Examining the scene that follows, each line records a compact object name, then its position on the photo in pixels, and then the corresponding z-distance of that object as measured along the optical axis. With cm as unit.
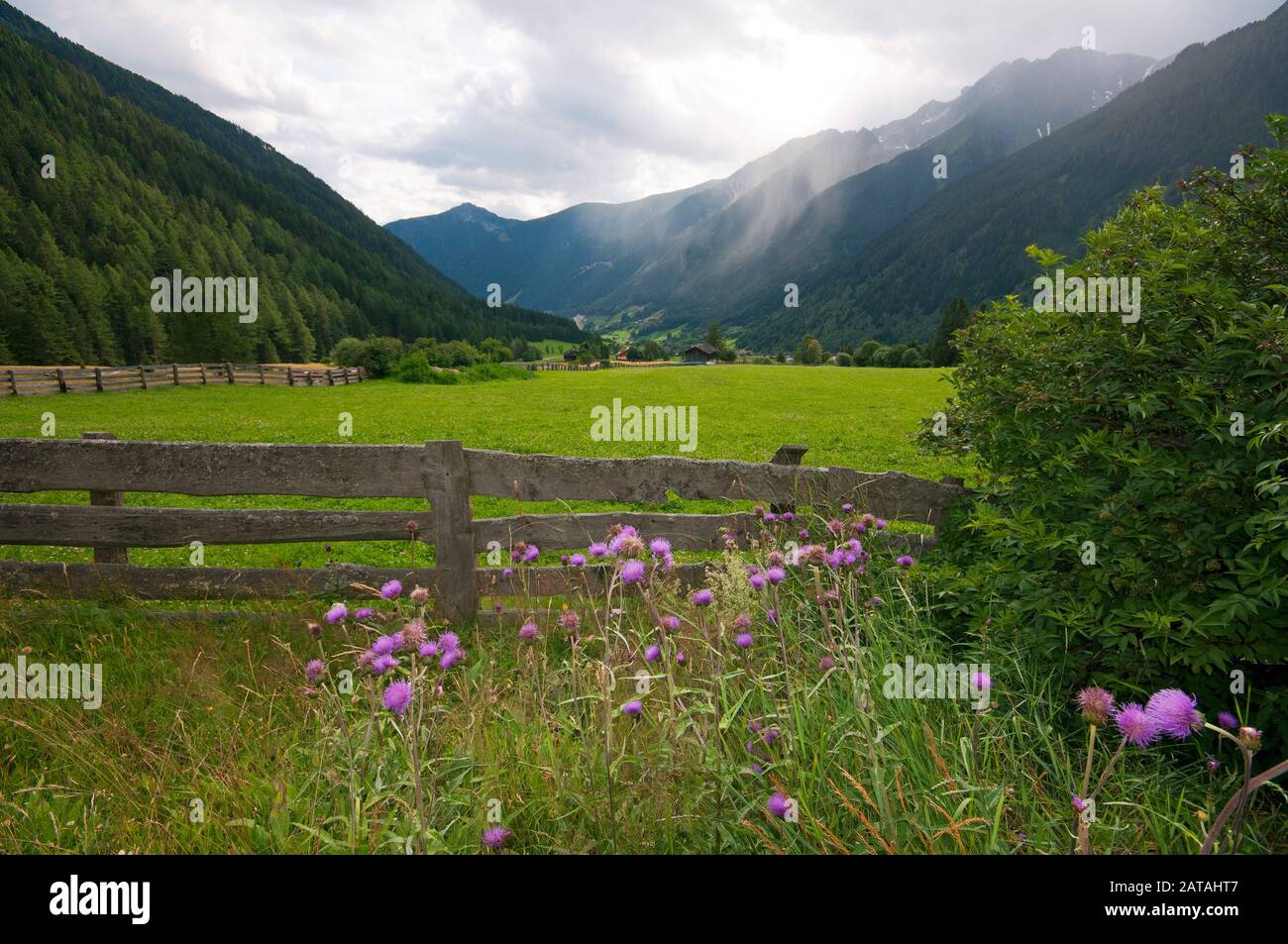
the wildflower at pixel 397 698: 173
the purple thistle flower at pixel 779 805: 175
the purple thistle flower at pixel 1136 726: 138
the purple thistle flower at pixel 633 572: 231
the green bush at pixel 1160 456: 245
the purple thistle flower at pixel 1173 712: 133
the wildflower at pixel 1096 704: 137
